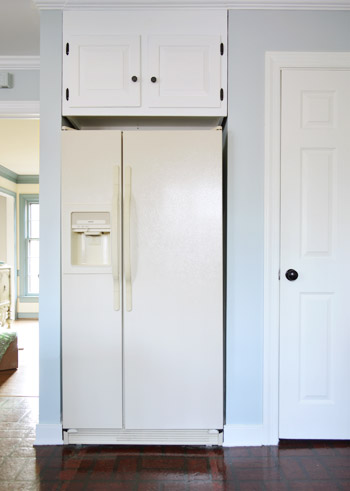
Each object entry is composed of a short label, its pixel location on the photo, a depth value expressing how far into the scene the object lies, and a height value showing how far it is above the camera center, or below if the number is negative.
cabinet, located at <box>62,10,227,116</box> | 2.18 +1.10
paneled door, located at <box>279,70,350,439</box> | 2.23 -0.21
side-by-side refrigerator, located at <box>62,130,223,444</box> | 2.15 -0.32
